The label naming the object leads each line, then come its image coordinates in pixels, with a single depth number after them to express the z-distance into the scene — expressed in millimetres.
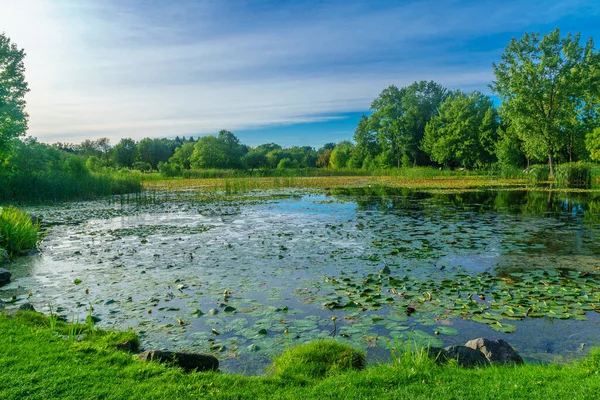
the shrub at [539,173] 38422
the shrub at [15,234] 10404
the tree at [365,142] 71675
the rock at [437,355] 4160
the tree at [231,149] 86938
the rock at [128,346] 4668
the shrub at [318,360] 4086
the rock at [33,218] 14745
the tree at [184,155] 90562
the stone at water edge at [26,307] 5752
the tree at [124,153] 88312
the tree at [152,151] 92125
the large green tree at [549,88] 37562
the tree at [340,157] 81812
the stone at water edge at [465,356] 4207
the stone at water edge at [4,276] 7930
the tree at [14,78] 25080
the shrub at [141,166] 72512
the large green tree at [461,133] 53469
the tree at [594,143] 32044
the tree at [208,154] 83000
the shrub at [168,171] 49500
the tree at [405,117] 65938
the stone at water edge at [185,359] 4180
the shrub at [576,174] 32906
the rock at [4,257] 9452
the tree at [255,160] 92750
